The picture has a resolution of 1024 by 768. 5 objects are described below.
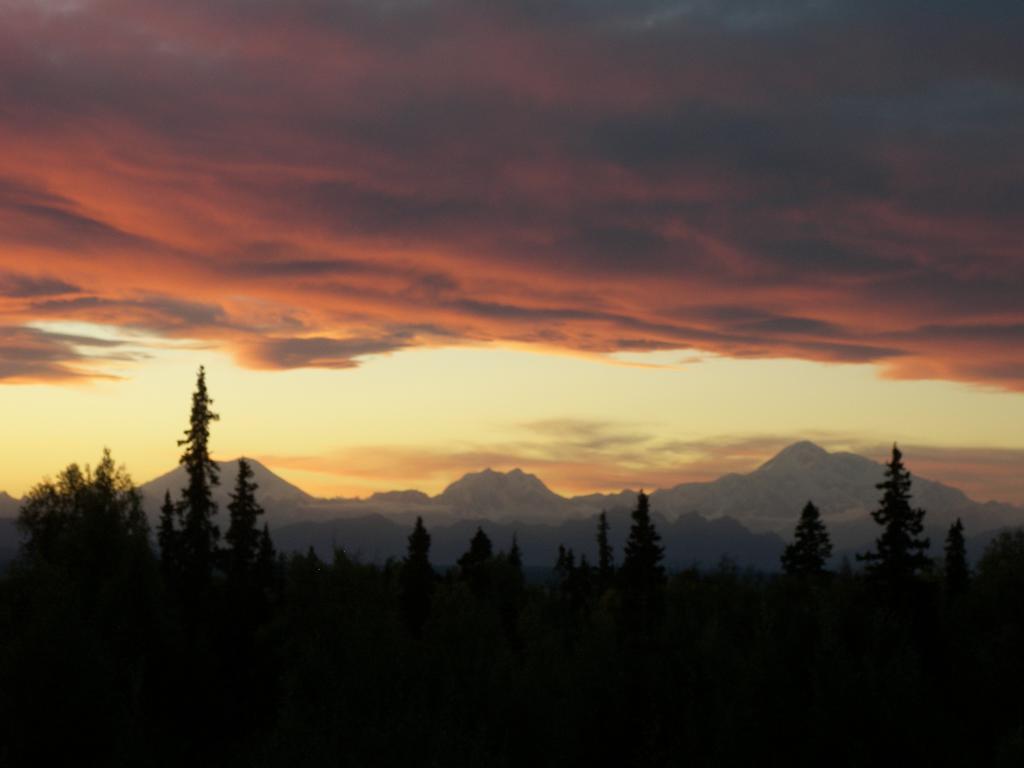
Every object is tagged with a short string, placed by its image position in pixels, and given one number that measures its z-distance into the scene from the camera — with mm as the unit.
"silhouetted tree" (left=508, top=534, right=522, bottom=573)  128219
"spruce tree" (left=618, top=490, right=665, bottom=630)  102438
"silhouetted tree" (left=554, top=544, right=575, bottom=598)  151812
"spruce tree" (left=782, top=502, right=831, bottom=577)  118125
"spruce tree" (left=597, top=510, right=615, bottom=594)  148200
